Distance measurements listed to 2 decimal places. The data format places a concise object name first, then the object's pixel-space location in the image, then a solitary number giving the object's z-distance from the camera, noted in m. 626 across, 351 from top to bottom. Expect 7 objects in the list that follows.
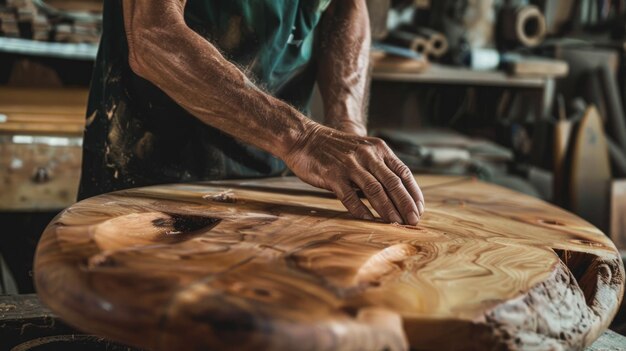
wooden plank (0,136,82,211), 2.79
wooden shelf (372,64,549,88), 3.64
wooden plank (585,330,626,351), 1.35
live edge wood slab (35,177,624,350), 0.73
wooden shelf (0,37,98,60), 2.94
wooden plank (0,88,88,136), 2.74
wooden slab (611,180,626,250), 3.42
